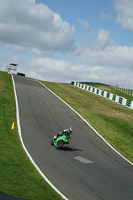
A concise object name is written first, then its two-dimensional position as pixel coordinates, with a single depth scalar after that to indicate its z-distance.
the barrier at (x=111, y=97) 38.89
